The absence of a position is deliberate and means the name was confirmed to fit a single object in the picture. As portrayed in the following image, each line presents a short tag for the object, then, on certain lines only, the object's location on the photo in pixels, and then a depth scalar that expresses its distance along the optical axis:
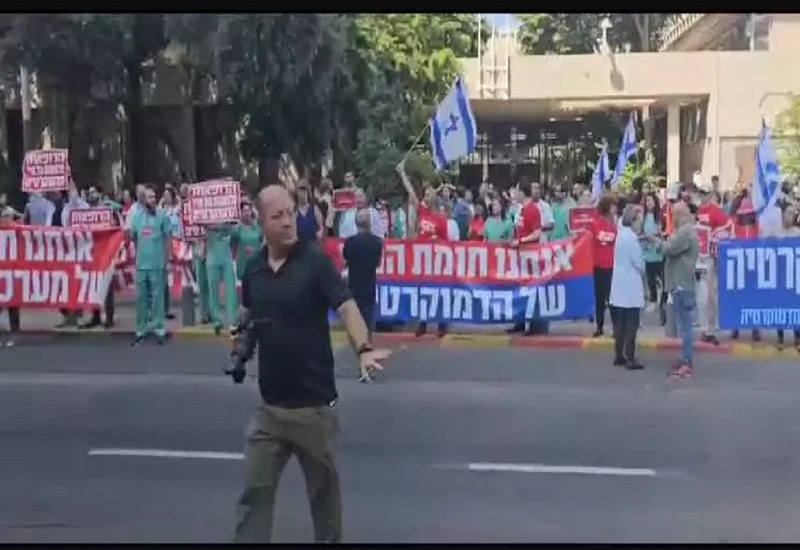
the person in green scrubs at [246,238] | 14.74
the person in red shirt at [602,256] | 14.62
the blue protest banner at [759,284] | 13.96
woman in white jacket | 12.80
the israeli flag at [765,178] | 15.14
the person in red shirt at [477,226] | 17.19
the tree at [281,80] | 24.34
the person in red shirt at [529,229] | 14.91
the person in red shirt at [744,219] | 15.26
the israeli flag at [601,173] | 22.81
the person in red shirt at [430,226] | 15.04
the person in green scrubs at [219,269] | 15.06
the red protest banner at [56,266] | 15.47
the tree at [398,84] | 24.97
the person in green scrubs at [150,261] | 14.68
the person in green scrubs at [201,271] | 15.48
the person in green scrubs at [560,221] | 15.92
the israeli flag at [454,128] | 16.22
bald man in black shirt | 5.66
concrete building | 32.88
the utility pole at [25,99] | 25.76
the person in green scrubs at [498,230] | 15.41
